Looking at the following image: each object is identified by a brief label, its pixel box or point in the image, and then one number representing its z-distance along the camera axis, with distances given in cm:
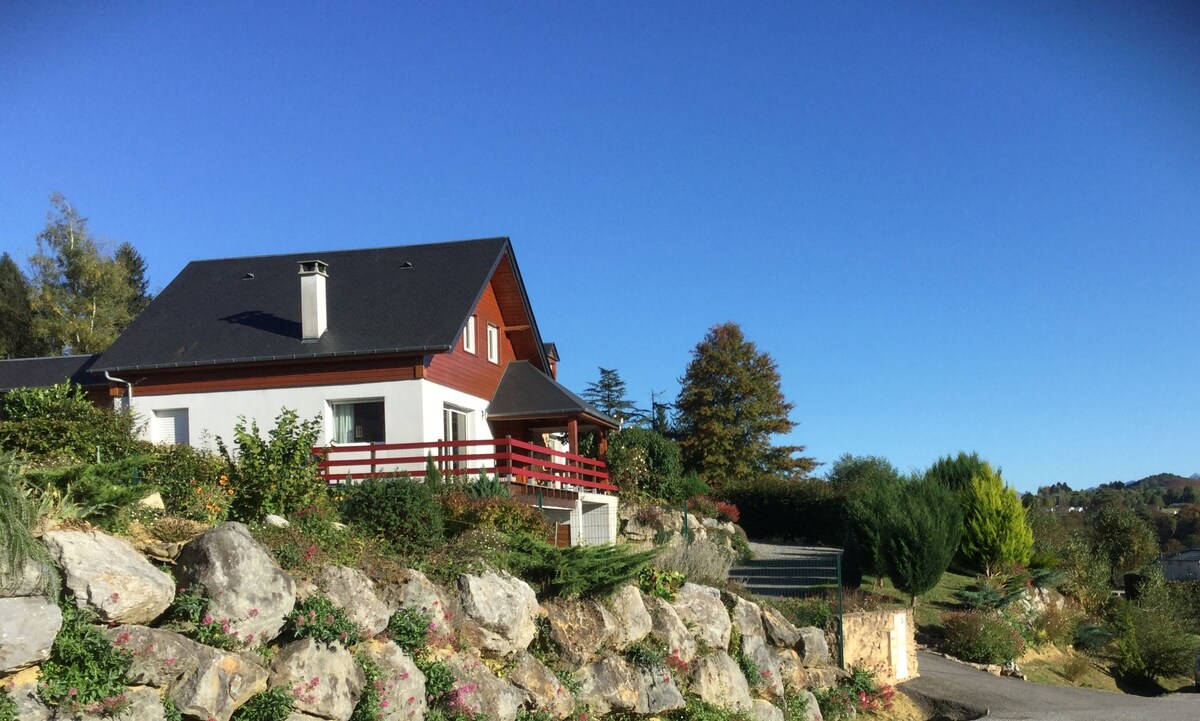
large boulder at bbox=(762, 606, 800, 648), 1822
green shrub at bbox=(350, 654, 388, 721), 1052
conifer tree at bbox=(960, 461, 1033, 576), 3012
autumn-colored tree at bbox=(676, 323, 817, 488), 4672
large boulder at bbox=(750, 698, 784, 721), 1600
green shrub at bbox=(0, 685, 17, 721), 768
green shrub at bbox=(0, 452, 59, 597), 805
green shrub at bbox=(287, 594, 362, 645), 1030
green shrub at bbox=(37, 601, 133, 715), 811
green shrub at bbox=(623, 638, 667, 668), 1457
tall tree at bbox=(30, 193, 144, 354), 4350
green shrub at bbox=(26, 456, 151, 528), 973
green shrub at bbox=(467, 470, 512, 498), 1769
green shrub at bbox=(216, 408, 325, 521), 1277
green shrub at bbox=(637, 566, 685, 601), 1620
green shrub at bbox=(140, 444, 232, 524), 1209
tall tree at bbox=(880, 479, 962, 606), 2402
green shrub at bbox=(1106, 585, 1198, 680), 2494
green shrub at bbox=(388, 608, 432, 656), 1153
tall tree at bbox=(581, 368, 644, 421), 5962
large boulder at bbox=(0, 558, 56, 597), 802
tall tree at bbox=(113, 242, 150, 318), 5231
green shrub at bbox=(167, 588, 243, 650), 934
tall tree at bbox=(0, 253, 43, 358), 4675
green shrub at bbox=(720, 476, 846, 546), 3838
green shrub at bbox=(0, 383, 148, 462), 1606
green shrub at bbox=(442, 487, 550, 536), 1494
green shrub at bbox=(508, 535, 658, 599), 1391
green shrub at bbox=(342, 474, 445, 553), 1345
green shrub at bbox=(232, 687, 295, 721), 943
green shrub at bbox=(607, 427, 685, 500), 3228
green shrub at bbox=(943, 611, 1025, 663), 2302
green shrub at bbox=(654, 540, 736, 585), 1783
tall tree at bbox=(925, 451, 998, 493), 3250
